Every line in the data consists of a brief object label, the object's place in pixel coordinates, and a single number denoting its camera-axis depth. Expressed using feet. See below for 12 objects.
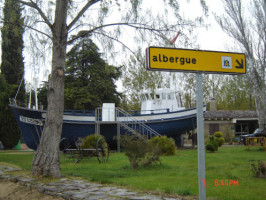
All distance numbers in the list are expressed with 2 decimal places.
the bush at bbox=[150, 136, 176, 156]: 44.34
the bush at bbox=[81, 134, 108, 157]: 41.16
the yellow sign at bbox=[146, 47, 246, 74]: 11.09
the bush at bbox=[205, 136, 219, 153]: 47.31
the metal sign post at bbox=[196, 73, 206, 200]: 10.87
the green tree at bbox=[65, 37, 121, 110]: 98.84
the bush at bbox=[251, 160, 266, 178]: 21.89
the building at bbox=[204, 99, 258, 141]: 97.40
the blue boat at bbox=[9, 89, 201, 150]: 57.16
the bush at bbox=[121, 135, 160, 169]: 27.35
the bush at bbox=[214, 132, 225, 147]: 58.15
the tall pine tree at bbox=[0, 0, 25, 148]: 81.76
